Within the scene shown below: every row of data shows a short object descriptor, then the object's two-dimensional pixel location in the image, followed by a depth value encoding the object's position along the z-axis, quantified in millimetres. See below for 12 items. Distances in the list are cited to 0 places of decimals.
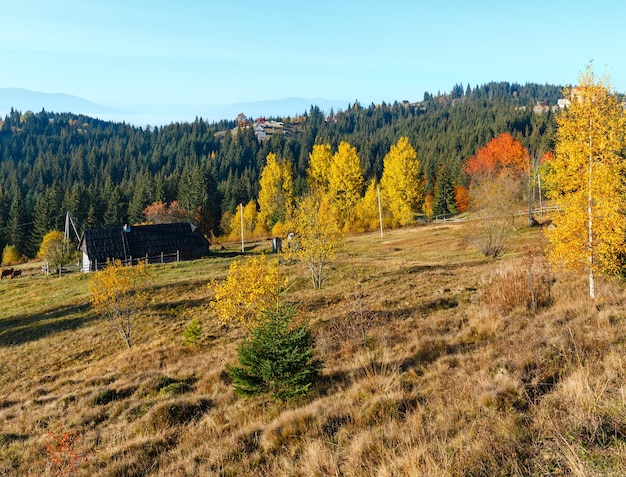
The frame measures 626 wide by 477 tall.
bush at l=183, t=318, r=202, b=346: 18016
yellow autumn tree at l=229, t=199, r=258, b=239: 71562
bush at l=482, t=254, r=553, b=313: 12805
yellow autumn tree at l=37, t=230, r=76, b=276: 44969
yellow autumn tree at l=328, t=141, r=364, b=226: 59188
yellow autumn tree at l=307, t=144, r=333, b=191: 63500
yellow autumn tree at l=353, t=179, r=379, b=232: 59625
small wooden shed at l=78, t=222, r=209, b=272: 46156
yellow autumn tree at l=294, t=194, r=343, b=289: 24281
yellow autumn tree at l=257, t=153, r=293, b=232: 66938
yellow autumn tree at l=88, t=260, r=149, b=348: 20500
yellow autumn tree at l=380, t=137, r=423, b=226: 55188
